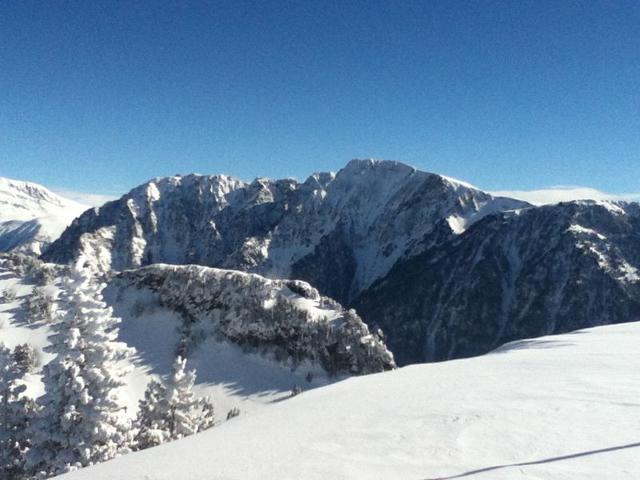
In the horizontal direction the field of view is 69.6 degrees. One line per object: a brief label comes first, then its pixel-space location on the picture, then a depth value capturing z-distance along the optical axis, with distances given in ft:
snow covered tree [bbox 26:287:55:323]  246.27
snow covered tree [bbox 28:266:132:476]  68.85
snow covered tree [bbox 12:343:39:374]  196.36
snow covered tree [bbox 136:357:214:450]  114.01
